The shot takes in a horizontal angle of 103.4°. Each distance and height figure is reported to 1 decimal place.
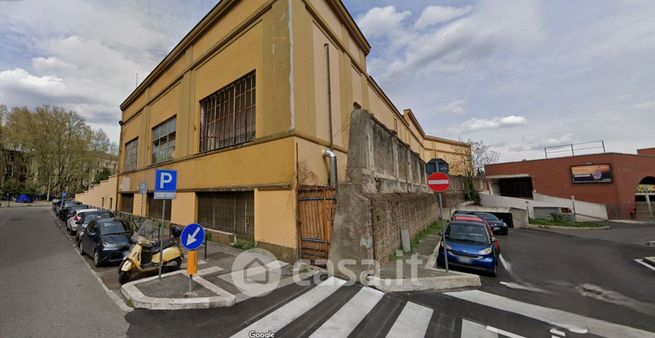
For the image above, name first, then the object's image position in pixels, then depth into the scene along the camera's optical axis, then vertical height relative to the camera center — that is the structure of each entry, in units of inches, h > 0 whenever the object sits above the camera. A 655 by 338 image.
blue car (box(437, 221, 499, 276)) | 317.4 -74.0
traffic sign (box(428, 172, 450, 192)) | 304.3 +10.8
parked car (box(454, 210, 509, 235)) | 715.2 -102.6
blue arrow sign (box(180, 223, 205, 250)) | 228.7 -32.6
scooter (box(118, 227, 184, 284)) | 271.6 -61.8
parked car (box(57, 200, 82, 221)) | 901.6 -29.8
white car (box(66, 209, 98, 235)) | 603.2 -42.1
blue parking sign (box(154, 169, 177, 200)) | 266.5 +17.7
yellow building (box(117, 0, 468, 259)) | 384.5 +168.3
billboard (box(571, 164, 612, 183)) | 1207.6 +58.6
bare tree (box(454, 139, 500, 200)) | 1448.1 +157.0
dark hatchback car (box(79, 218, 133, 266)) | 341.5 -52.1
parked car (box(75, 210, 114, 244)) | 494.3 -27.3
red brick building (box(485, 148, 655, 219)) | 1176.8 +30.2
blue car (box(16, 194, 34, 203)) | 2174.0 +60.7
